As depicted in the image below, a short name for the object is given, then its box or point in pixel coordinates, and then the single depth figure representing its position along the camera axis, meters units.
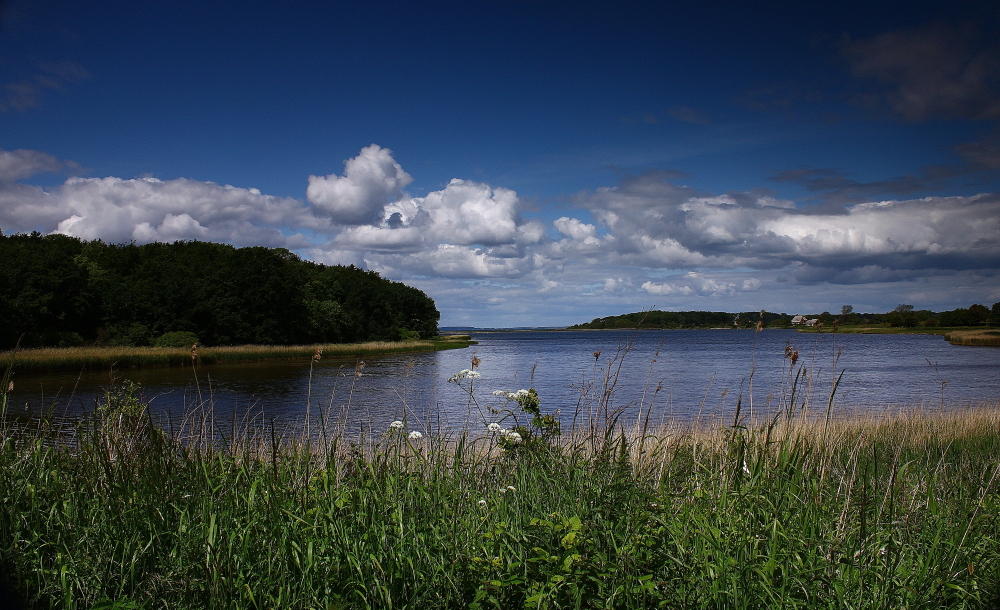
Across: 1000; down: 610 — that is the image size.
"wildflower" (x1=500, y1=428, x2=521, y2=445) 5.27
